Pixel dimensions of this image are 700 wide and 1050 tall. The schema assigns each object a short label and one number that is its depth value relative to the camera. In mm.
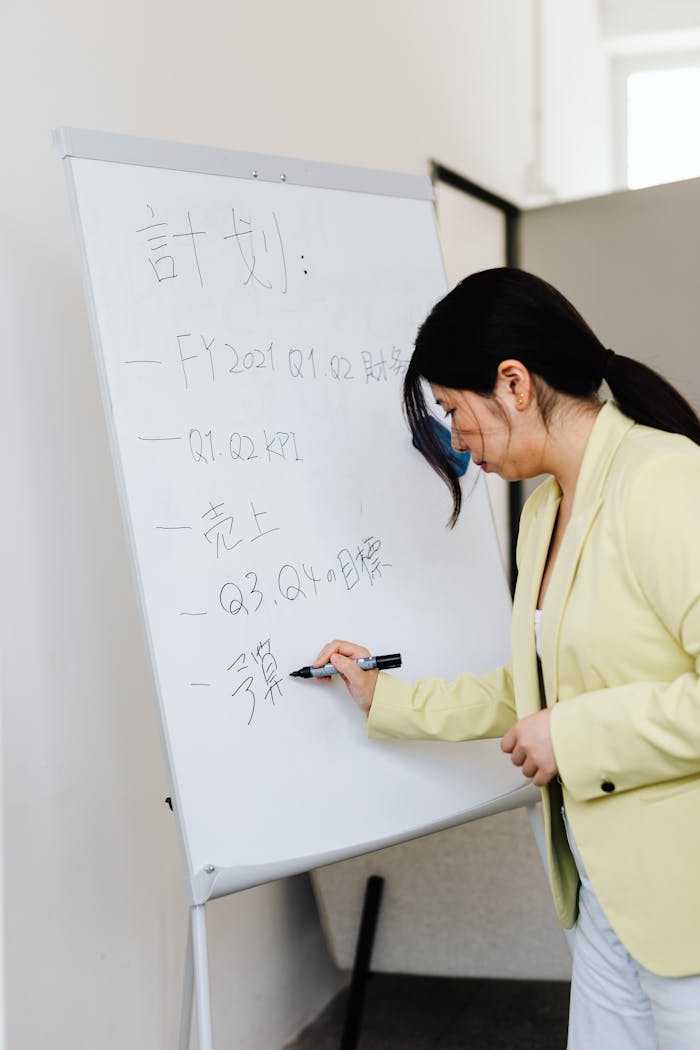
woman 1162
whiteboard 1424
